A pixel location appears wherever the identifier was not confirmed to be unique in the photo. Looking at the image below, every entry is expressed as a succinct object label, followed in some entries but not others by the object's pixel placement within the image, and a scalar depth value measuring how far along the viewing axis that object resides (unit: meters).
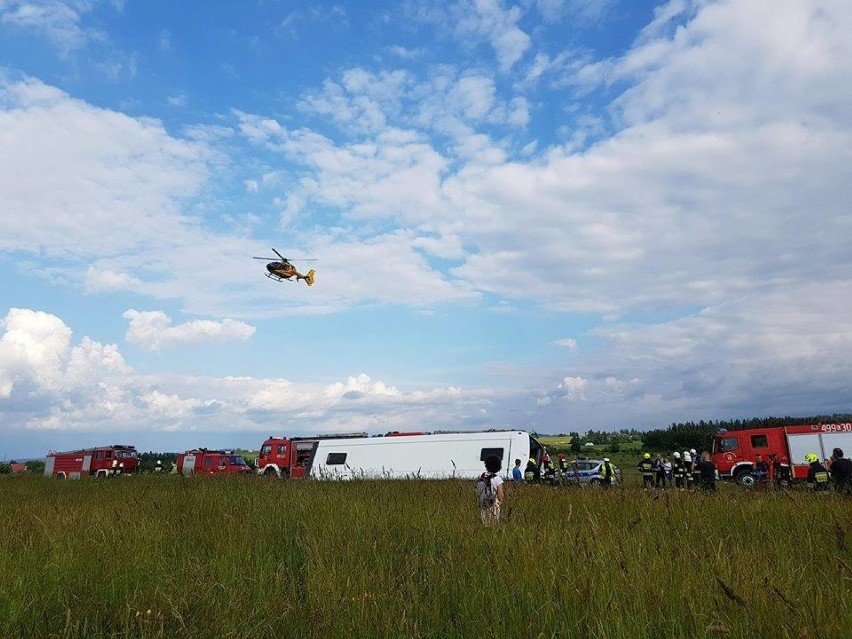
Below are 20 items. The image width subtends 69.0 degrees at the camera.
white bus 25.61
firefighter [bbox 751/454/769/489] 23.84
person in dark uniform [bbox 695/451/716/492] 17.01
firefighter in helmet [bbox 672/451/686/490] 23.51
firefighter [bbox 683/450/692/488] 31.23
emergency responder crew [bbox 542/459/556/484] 21.97
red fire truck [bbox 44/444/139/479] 40.75
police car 27.01
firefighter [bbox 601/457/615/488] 20.89
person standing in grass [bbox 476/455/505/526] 6.97
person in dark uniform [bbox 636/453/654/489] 21.53
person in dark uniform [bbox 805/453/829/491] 12.20
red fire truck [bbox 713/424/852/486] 28.42
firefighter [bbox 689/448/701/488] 22.36
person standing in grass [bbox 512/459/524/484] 22.22
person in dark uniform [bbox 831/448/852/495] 11.65
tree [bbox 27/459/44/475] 59.92
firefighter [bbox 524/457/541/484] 23.72
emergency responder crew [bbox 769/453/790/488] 26.37
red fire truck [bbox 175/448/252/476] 36.28
